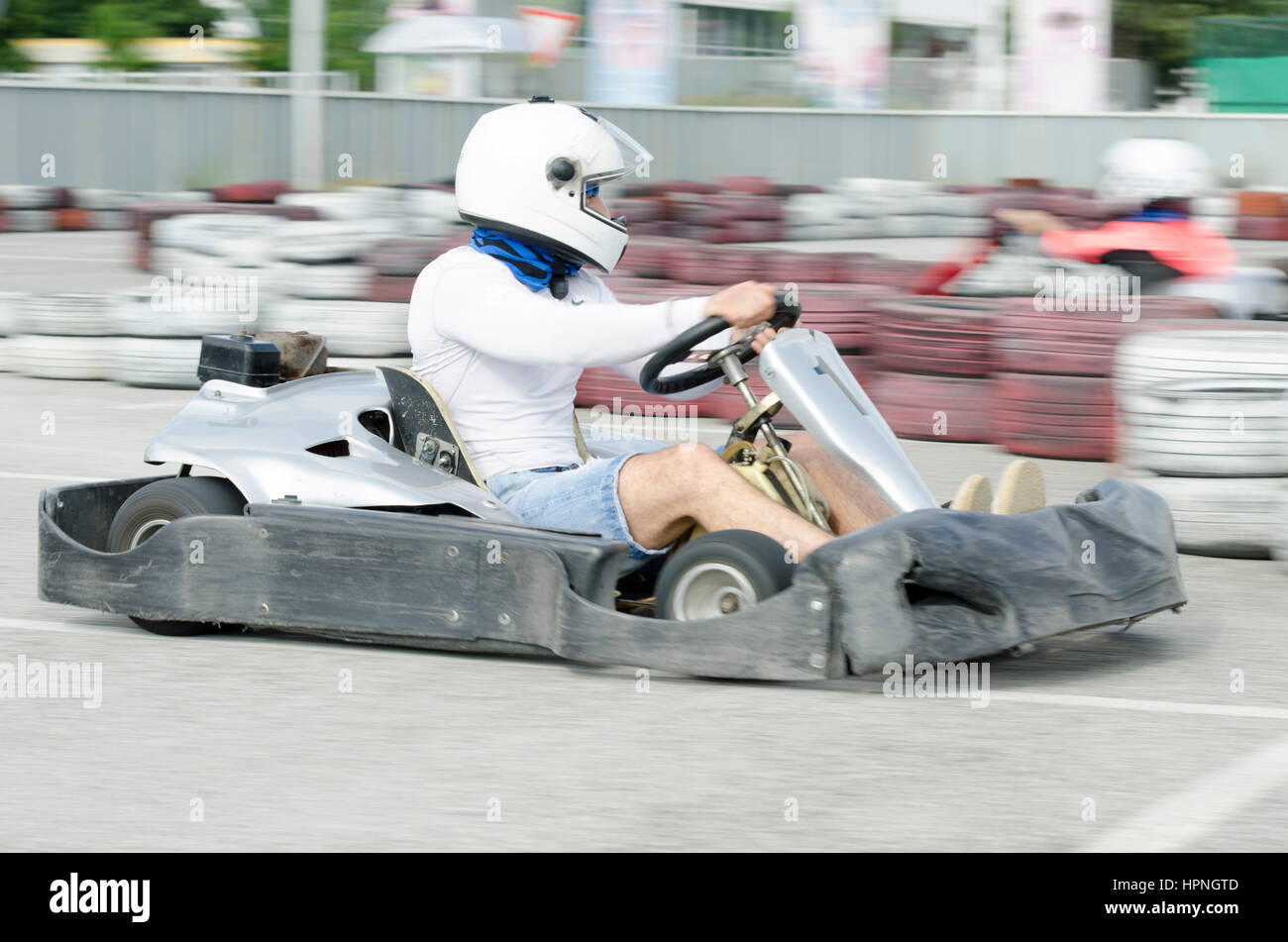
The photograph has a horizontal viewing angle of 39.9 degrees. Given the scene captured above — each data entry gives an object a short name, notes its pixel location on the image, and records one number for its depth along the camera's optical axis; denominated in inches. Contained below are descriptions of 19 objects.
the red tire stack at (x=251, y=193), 737.6
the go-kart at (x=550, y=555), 144.5
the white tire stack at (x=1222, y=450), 224.1
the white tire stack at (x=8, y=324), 409.7
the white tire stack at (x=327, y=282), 414.9
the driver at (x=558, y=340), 158.9
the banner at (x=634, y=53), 1046.4
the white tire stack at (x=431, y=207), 682.2
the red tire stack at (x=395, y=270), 414.6
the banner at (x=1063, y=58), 1068.5
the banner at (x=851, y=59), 1077.8
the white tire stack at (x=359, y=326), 378.9
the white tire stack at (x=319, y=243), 439.2
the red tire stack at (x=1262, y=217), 835.4
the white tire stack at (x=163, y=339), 376.8
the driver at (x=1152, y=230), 397.4
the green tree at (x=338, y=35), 1202.6
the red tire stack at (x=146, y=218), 657.6
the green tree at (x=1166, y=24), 1689.2
